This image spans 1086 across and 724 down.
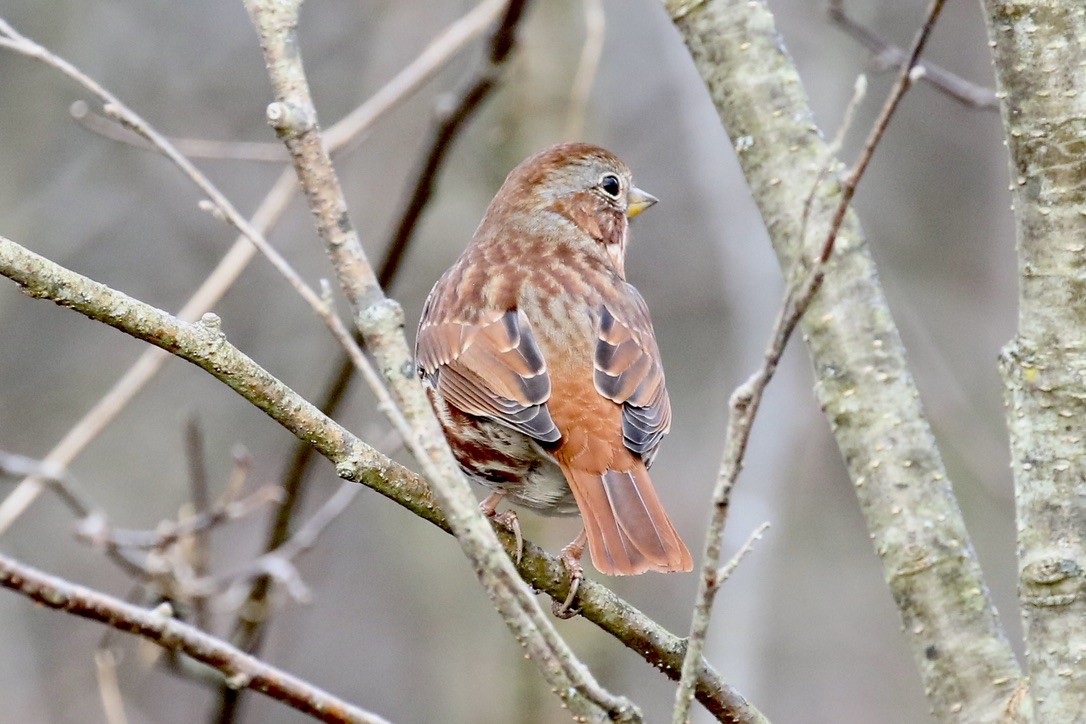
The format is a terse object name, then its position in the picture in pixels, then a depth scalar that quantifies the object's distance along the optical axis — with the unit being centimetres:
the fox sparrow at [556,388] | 595
